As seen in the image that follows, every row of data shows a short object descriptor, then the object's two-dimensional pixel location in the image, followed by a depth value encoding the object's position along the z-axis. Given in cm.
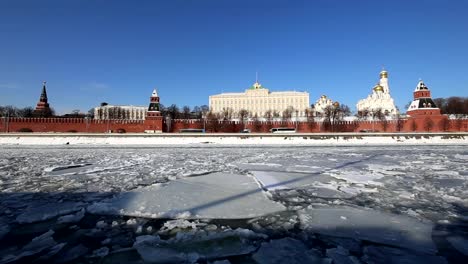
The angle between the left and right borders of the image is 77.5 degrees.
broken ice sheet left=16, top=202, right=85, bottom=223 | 439
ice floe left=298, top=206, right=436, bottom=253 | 354
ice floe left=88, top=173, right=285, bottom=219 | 465
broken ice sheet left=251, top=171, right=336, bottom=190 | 686
